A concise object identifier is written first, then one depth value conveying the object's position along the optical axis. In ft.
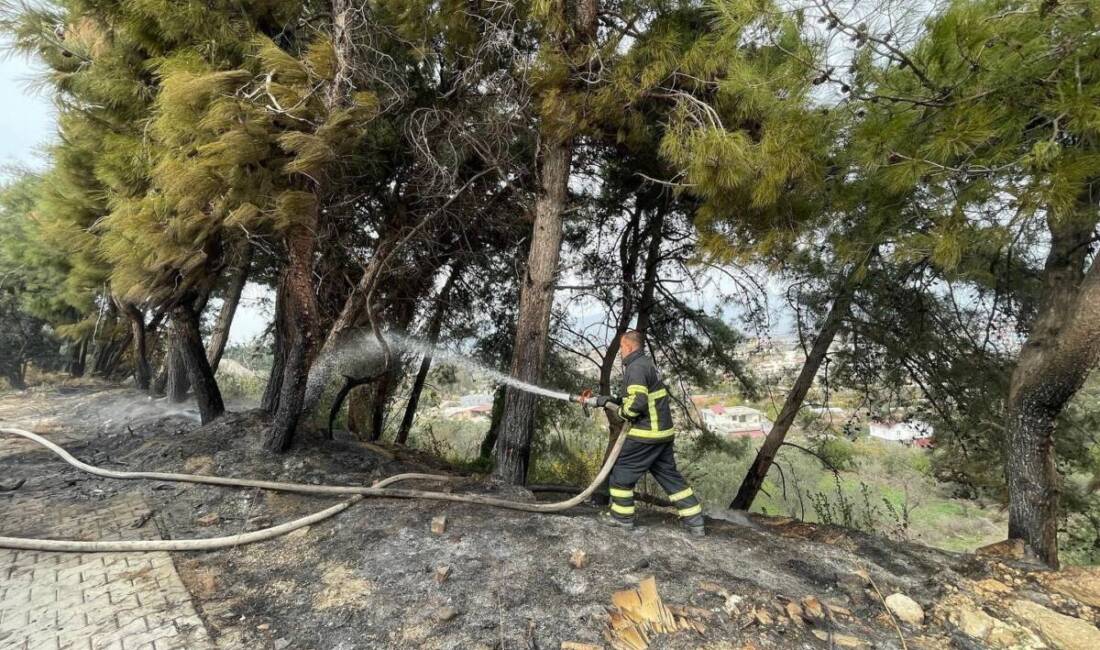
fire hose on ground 10.14
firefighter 12.17
